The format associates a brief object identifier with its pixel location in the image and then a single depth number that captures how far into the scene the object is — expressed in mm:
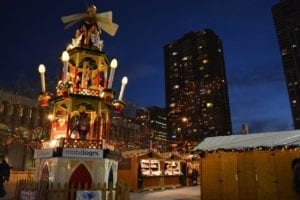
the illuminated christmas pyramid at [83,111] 14516
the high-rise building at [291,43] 123625
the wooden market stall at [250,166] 14672
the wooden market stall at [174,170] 32688
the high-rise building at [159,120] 185875
